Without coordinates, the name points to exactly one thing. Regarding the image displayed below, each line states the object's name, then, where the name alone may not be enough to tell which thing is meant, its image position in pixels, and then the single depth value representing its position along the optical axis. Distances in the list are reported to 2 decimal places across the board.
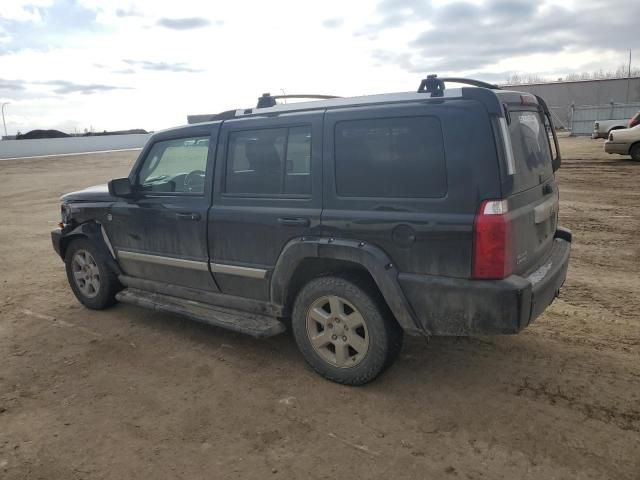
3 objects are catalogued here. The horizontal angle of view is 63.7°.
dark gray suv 3.01
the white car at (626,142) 16.61
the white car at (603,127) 24.84
